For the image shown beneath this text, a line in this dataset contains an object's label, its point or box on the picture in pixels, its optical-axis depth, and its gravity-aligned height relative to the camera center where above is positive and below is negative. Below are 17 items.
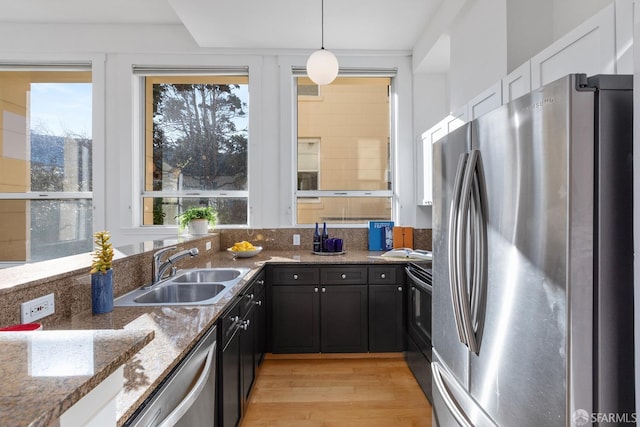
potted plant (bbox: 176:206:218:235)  3.14 -0.06
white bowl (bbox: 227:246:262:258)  2.93 -0.35
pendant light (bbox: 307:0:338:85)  2.39 +1.09
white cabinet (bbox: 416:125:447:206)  2.85 +0.47
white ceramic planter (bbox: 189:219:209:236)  3.14 -0.13
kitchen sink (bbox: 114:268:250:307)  1.63 -0.43
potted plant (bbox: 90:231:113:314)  1.34 -0.26
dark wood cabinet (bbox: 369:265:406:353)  2.81 -0.72
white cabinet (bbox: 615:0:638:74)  1.00 +0.57
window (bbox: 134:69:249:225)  3.54 +0.68
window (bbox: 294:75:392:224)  3.59 +0.69
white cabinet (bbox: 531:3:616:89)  1.09 +0.61
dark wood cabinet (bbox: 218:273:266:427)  1.52 -0.78
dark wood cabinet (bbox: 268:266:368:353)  2.79 -0.80
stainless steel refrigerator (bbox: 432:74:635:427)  0.82 -0.12
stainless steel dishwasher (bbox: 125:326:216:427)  0.86 -0.56
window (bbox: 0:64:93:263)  3.39 +0.54
